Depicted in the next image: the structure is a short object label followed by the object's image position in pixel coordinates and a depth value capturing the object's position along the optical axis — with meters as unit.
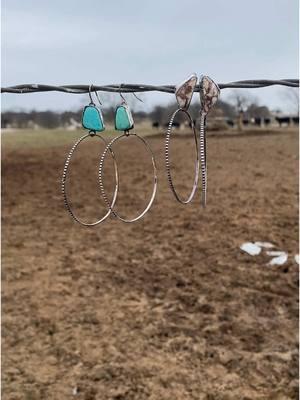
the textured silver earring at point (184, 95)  0.21
